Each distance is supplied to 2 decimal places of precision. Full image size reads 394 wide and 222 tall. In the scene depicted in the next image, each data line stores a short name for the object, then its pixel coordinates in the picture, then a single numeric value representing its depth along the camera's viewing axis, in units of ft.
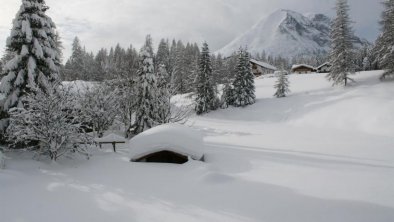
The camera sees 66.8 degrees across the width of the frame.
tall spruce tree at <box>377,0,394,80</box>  128.67
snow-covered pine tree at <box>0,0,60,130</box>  60.13
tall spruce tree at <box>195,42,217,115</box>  163.43
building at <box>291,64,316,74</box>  305.82
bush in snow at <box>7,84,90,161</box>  51.19
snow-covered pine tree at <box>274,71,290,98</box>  172.65
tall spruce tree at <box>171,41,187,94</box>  233.96
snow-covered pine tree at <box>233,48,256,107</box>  164.45
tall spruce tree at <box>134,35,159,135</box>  102.89
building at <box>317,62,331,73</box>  266.57
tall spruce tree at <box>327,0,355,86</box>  148.15
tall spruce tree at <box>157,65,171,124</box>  92.22
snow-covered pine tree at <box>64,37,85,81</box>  249.43
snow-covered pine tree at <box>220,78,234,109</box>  168.86
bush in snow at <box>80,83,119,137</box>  84.58
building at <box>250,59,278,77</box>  319.16
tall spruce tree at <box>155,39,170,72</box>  299.75
